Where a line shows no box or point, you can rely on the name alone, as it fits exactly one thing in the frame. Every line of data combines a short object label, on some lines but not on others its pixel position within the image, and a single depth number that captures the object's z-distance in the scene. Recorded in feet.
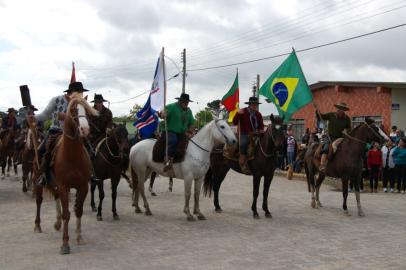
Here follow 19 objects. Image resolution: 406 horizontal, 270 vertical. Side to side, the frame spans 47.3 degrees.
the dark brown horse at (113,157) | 35.68
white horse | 35.24
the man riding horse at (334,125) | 41.06
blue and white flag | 38.19
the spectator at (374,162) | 55.57
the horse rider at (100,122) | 37.35
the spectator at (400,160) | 53.62
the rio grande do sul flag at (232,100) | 45.34
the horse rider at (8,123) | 56.90
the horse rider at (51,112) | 28.27
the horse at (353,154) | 39.01
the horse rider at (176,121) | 35.32
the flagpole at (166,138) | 35.24
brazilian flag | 41.39
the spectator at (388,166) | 55.09
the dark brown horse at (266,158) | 36.14
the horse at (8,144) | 55.62
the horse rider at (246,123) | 38.19
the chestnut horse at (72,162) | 25.13
